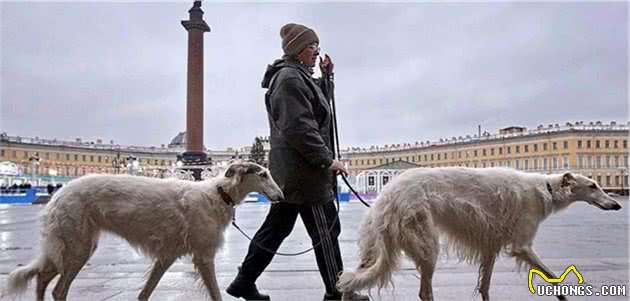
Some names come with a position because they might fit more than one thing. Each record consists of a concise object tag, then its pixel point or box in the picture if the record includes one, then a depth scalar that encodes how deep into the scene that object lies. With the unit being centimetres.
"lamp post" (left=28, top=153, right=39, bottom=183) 9949
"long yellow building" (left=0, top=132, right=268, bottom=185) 11581
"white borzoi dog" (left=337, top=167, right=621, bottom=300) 480
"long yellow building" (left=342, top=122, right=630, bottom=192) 10750
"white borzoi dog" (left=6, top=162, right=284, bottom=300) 497
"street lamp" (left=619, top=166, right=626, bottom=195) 10712
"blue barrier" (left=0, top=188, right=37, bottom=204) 4881
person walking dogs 511
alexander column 5075
